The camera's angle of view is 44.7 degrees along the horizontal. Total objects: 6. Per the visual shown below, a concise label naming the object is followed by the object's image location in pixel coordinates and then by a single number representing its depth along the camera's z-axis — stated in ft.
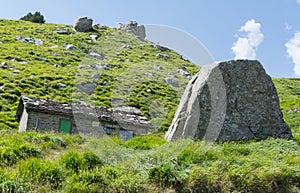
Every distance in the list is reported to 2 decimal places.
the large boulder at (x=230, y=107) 44.29
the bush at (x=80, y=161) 28.43
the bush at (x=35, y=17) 384.06
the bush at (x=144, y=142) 38.68
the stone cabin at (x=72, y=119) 84.48
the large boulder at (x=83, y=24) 325.83
